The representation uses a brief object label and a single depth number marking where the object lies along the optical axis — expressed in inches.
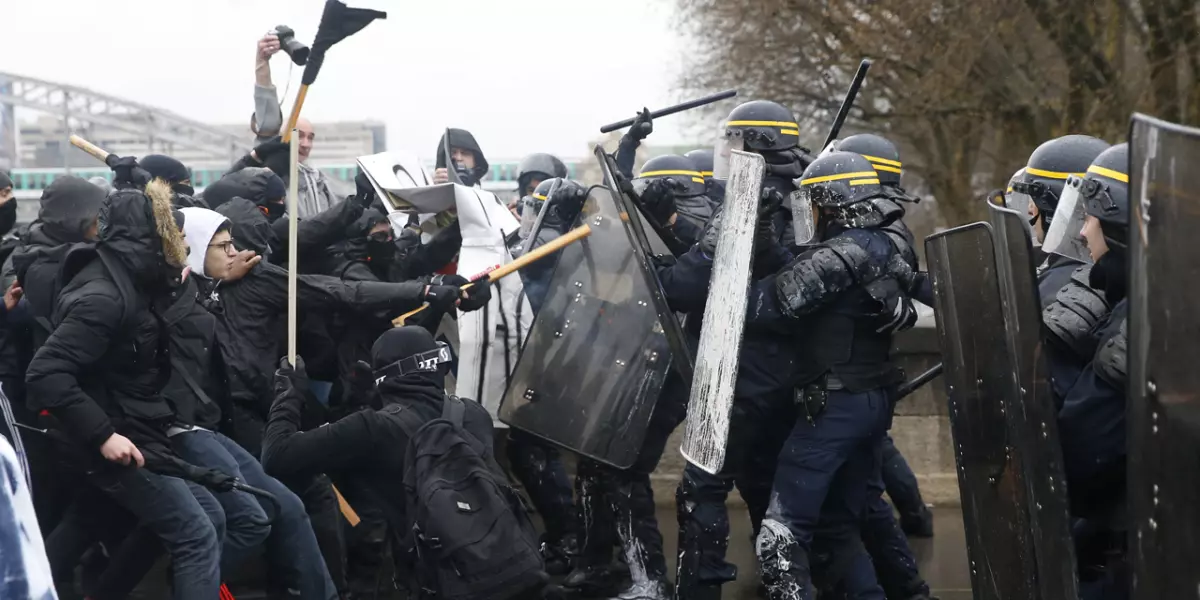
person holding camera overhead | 247.0
